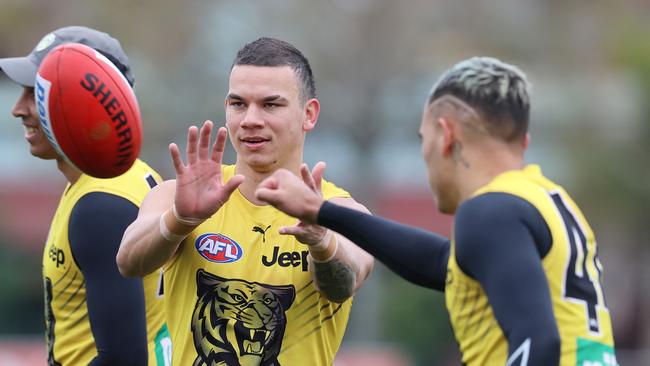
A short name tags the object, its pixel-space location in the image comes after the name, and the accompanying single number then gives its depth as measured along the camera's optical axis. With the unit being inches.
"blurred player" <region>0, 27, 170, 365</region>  514.6
